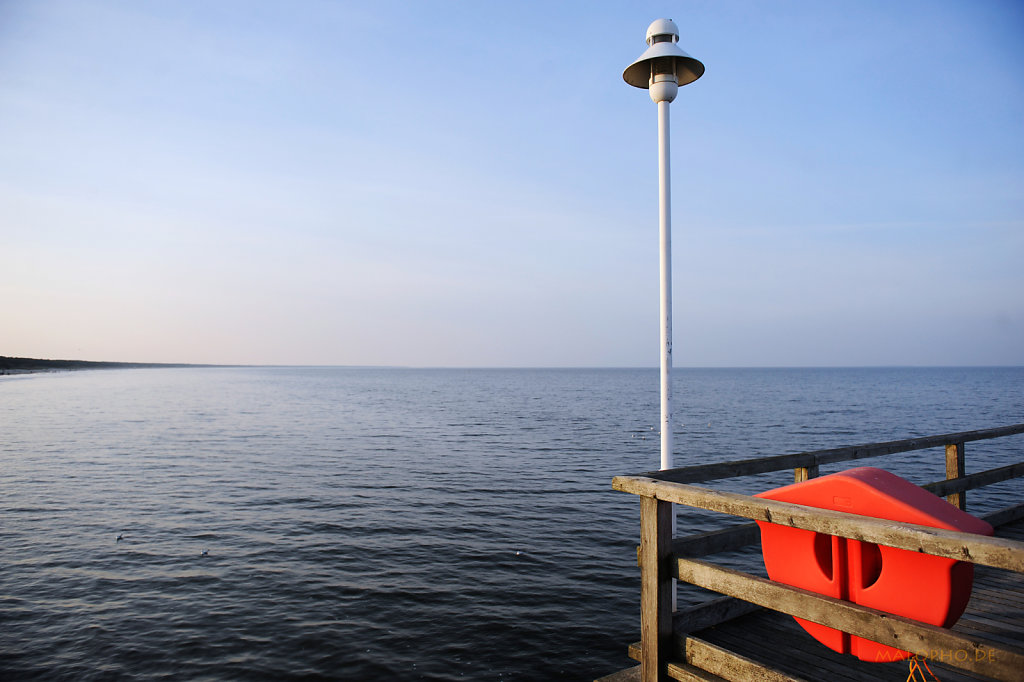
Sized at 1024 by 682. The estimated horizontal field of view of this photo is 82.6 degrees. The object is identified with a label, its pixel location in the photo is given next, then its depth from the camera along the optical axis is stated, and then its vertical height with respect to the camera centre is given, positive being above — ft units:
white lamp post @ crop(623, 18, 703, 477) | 17.90 +8.63
